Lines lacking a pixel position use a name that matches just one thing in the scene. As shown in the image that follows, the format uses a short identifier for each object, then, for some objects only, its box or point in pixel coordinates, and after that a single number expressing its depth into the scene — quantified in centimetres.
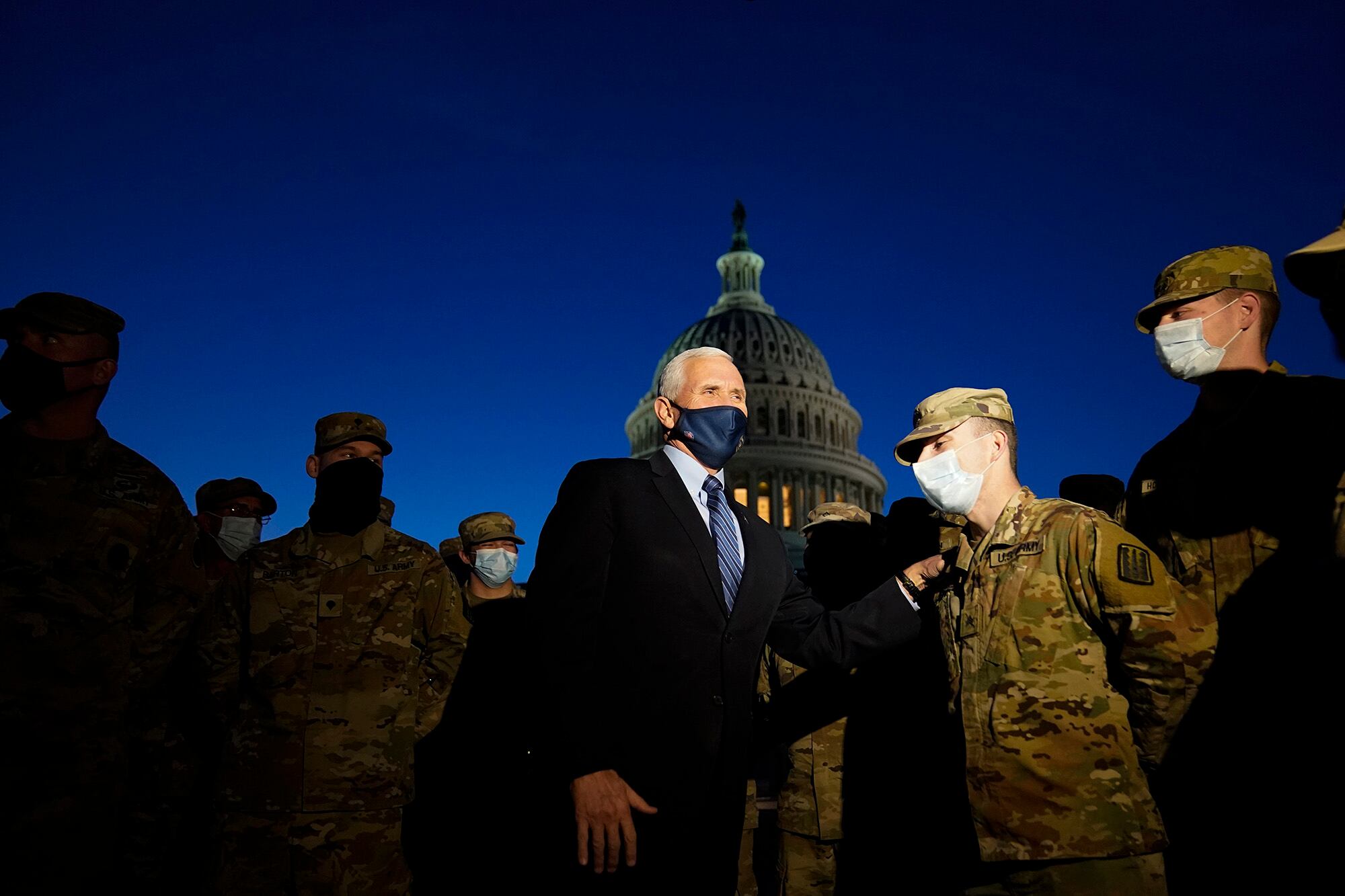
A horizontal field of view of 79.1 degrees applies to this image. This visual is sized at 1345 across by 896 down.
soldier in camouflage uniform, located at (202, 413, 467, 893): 374
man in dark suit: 270
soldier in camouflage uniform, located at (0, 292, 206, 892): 311
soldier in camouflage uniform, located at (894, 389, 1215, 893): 300
